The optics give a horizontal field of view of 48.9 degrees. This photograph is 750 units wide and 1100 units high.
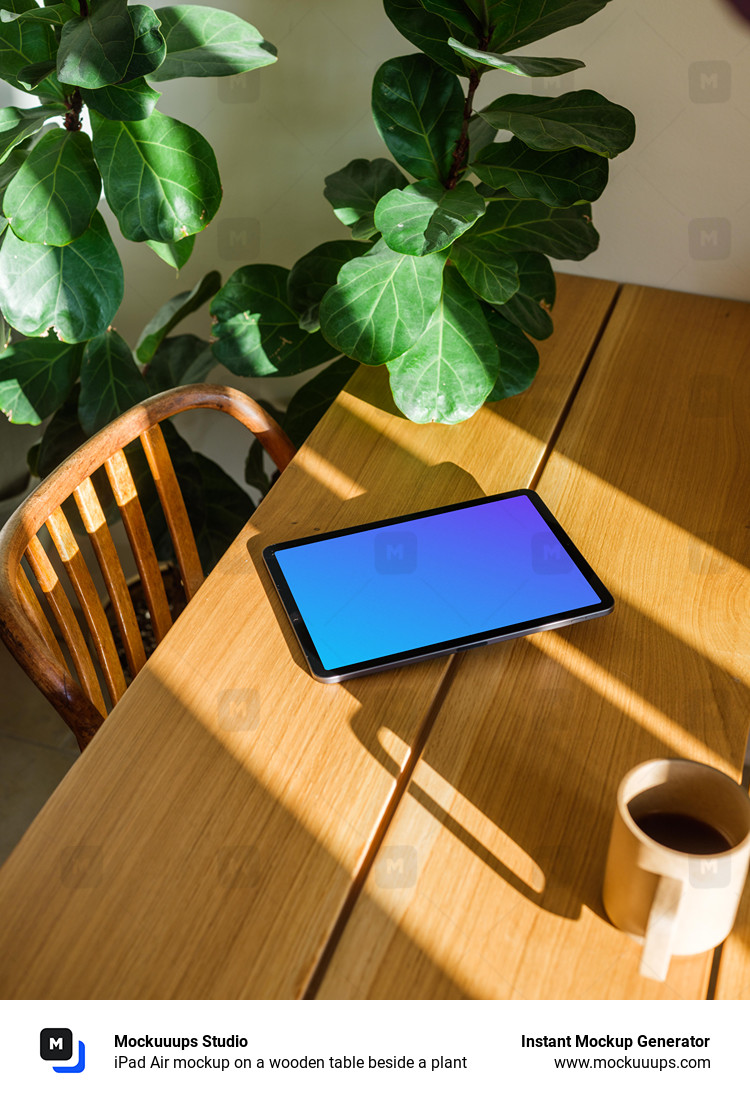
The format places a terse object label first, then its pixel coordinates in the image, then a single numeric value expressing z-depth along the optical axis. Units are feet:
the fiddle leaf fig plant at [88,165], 3.81
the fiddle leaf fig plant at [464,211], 3.45
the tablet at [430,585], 2.95
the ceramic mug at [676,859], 1.95
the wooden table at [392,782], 2.21
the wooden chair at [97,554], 3.14
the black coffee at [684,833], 2.15
